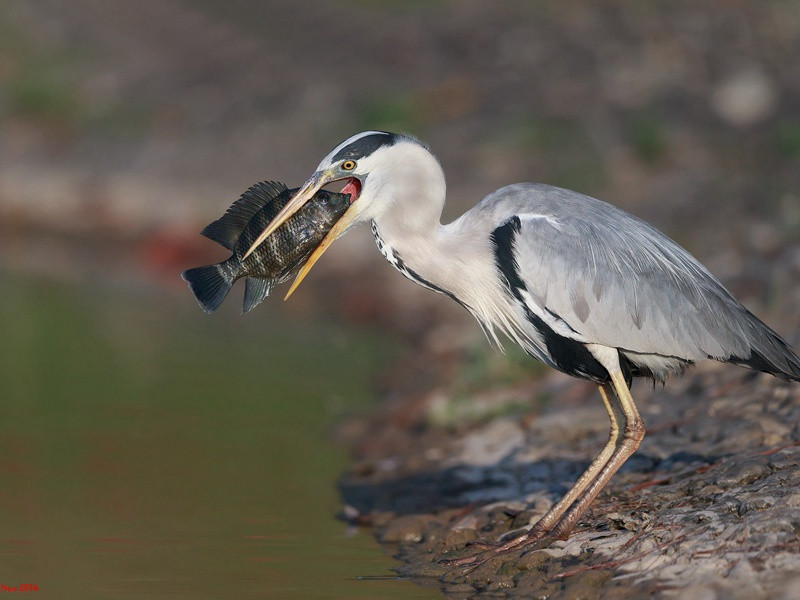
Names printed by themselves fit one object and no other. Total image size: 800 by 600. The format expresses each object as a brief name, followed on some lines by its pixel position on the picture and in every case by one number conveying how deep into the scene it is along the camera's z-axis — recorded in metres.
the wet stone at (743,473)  12.35
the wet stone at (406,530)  13.68
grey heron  12.33
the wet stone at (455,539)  13.12
